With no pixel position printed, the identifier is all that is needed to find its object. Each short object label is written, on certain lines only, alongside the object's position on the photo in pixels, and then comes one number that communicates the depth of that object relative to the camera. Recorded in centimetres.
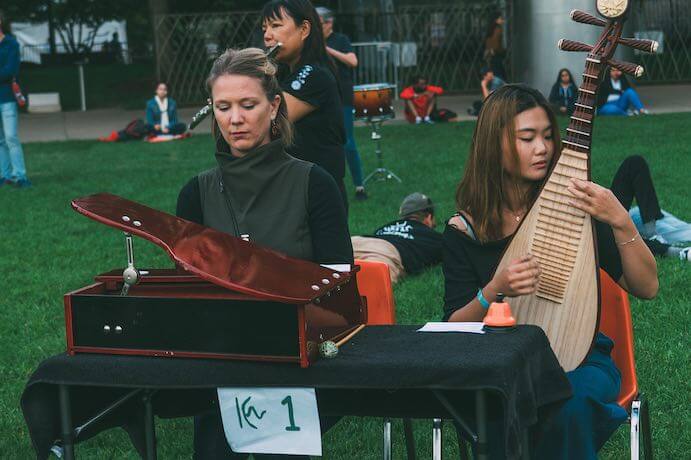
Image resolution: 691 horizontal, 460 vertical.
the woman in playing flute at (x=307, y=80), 774
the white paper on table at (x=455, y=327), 456
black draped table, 412
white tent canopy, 7412
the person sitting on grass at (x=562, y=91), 2753
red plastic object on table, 446
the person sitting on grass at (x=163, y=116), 2785
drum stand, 1803
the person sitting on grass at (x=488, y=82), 2777
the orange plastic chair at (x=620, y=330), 554
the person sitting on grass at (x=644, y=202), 1144
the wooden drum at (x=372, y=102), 1762
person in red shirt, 2797
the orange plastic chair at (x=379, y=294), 599
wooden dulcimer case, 425
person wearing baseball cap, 1122
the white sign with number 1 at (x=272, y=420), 431
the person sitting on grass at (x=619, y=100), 2728
